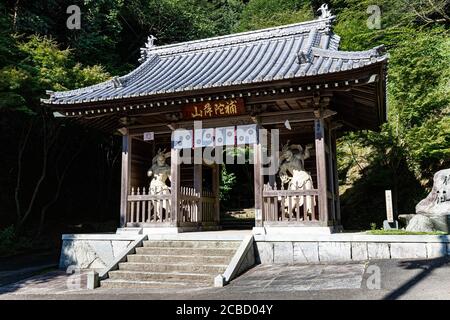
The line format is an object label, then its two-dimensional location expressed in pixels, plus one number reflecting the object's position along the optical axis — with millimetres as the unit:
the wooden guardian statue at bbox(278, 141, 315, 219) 9833
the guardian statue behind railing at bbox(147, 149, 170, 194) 11005
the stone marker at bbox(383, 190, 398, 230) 9312
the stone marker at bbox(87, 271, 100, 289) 7301
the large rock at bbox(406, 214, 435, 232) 8516
